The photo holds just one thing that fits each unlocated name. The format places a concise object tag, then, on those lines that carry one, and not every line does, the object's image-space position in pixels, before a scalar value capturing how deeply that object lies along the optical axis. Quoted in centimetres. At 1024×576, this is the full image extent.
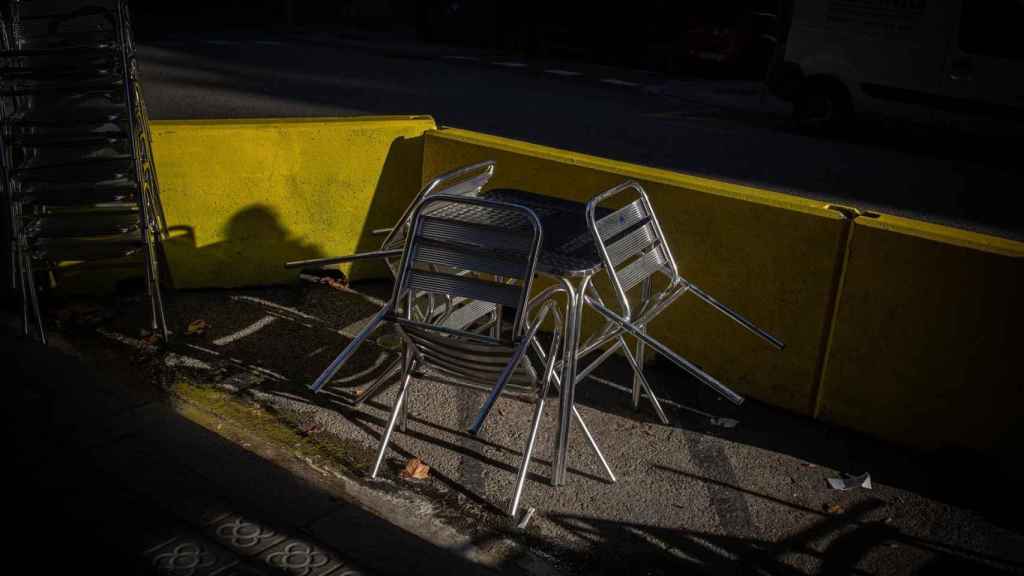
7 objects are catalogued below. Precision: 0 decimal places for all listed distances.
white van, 1022
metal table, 372
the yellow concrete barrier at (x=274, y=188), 572
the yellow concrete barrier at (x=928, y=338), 406
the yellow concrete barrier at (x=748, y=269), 450
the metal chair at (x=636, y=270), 391
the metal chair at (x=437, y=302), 436
